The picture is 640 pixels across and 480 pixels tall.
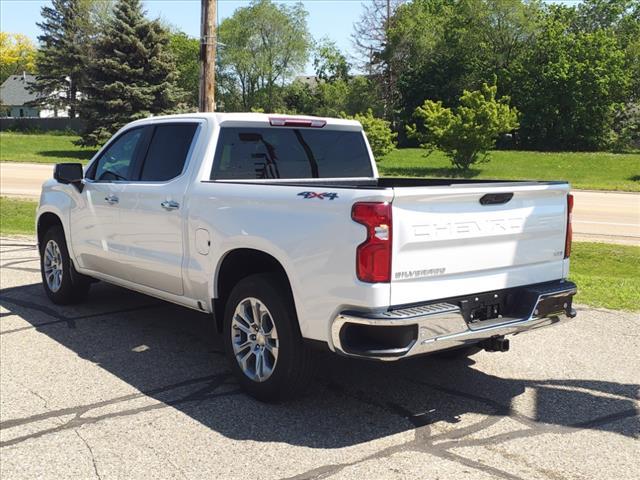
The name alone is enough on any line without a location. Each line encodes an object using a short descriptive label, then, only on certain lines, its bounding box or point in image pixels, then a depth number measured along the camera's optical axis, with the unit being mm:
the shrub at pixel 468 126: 27734
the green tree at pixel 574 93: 41625
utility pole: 10523
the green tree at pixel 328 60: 75938
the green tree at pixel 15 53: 107625
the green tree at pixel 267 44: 67500
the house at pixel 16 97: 99294
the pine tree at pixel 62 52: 67125
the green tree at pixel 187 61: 81550
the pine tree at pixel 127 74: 35812
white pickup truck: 3789
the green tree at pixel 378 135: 33000
